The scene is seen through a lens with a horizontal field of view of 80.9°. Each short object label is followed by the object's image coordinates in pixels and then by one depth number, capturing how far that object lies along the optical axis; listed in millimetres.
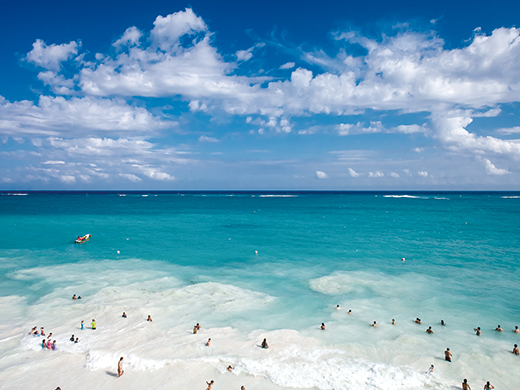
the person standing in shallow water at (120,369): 19295
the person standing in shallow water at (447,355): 20855
